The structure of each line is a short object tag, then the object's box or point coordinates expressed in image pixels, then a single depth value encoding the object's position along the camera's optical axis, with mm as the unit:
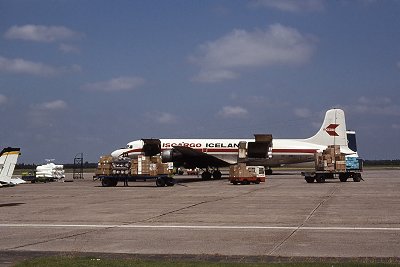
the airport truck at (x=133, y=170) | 41719
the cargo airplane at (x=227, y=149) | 53719
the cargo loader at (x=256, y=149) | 56312
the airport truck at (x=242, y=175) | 45406
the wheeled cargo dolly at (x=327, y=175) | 46344
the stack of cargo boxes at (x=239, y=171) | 45406
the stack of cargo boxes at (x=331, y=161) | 46844
